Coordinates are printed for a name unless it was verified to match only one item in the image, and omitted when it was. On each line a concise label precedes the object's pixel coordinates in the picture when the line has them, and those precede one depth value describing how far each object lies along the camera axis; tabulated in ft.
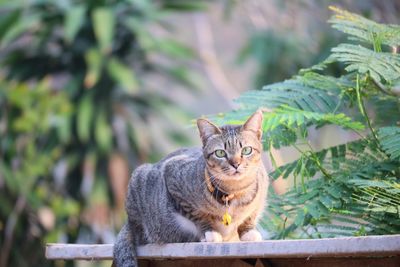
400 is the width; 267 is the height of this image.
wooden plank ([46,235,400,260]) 17.93
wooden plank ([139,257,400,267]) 19.31
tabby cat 23.38
